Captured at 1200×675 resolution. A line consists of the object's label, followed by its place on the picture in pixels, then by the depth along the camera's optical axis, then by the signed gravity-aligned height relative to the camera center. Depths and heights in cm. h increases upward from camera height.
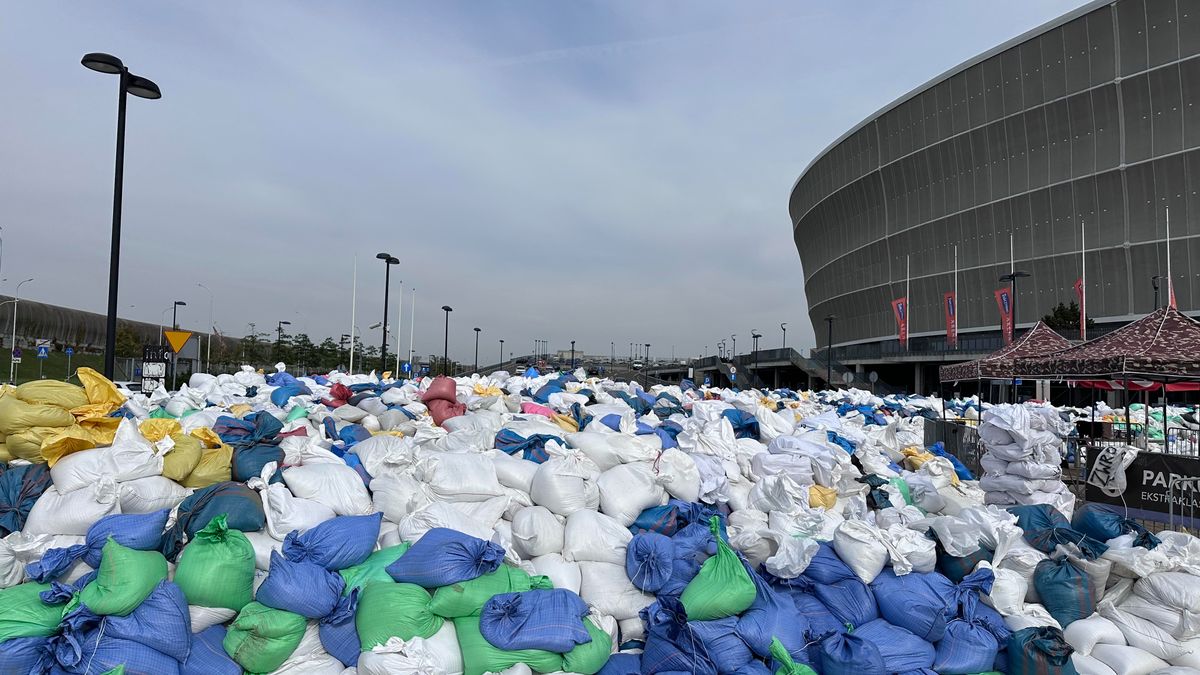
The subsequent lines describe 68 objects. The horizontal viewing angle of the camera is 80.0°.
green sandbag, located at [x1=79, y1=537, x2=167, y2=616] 311 -97
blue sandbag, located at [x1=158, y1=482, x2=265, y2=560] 362 -76
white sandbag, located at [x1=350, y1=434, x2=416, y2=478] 454 -57
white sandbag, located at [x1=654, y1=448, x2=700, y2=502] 471 -70
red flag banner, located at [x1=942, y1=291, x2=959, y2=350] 3105 +244
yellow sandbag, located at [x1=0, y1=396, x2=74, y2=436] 438 -32
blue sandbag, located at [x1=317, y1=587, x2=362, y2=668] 329 -124
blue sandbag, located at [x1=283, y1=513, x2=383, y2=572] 353 -89
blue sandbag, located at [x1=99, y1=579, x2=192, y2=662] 309 -113
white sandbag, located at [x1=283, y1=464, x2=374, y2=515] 415 -71
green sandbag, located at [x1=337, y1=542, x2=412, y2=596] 356 -103
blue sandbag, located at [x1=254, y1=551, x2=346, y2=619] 327 -103
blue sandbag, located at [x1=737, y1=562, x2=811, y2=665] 351 -127
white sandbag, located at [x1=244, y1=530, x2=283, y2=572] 362 -93
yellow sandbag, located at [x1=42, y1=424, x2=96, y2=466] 412 -46
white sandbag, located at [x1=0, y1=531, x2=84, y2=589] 343 -92
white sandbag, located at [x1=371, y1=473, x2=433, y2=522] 414 -76
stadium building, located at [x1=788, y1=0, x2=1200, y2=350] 2956 +980
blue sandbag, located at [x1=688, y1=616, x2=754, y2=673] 341 -132
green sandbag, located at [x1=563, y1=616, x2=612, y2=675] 332 -134
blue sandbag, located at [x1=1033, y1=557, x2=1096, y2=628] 400 -123
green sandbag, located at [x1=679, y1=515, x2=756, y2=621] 356 -111
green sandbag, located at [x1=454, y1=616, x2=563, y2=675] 322 -131
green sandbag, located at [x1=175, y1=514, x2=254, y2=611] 332 -95
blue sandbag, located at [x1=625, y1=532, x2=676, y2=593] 378 -103
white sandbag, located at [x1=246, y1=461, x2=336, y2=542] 379 -78
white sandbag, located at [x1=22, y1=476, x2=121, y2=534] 375 -77
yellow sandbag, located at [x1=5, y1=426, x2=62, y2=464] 434 -48
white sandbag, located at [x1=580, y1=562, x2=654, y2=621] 374 -118
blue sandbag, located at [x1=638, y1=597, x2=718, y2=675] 332 -130
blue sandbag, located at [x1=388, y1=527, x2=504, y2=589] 347 -95
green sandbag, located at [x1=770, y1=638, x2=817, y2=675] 331 -136
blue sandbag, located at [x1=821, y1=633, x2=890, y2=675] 337 -135
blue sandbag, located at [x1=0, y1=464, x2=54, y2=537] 385 -71
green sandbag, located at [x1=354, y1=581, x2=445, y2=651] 324 -114
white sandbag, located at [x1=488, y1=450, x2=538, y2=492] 455 -67
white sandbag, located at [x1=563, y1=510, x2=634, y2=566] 397 -95
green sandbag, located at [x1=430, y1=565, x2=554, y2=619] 339 -108
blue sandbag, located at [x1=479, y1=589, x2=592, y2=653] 326 -118
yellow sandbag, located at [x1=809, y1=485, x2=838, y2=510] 509 -90
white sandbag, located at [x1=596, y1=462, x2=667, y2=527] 440 -77
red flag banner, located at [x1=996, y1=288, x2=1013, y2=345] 2521 +239
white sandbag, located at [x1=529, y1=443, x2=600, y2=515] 430 -72
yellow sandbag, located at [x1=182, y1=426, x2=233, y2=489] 432 -63
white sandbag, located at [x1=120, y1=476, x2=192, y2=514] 394 -73
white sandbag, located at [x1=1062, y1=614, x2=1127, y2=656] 375 -138
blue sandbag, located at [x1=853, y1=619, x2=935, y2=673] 358 -140
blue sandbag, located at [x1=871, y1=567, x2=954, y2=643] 373 -122
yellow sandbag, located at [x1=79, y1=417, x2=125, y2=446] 436 -39
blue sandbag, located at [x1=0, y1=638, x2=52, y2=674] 296 -122
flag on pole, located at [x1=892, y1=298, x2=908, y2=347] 3447 +275
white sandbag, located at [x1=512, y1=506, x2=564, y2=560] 395 -92
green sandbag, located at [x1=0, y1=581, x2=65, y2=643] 306 -109
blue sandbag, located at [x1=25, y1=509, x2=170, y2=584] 334 -86
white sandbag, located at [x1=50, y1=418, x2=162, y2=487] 397 -56
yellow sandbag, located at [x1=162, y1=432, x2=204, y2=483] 423 -56
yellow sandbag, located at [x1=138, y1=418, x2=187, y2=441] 457 -41
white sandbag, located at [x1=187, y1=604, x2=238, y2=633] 332 -117
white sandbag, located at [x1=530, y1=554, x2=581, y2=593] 379 -108
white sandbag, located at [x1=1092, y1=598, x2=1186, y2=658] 374 -139
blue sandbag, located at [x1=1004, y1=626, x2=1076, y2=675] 342 -136
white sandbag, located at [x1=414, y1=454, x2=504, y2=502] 432 -67
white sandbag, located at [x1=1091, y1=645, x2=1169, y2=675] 360 -145
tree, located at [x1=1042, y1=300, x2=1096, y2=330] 2827 +226
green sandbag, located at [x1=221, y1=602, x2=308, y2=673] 321 -123
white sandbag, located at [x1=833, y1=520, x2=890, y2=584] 394 -99
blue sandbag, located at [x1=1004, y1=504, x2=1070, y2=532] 468 -96
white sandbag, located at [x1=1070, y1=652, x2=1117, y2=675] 355 -146
